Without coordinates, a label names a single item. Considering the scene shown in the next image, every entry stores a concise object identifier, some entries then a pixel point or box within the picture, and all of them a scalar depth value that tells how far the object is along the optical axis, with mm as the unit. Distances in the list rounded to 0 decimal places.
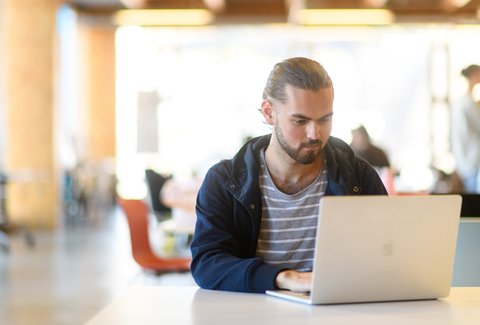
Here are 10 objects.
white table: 2297
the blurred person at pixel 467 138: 8109
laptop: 2332
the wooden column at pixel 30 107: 14266
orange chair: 6055
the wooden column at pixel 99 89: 21609
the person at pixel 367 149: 10829
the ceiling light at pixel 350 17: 17125
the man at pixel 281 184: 2812
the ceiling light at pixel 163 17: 17031
